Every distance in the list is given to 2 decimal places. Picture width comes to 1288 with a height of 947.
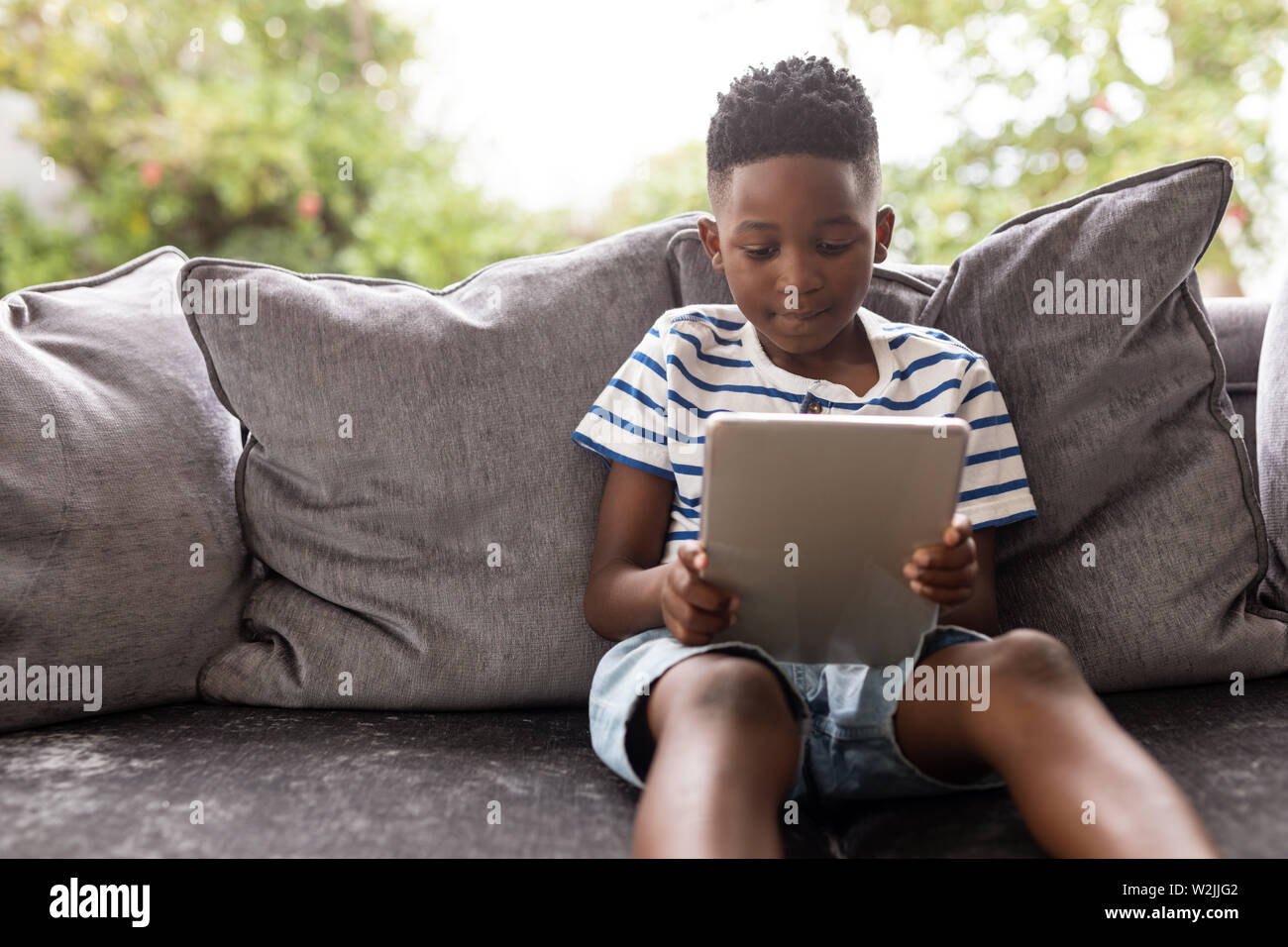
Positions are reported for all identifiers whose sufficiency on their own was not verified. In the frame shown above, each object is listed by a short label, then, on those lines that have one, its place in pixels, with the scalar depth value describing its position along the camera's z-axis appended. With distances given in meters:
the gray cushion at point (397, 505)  1.24
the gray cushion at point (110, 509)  1.13
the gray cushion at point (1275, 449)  1.32
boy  0.83
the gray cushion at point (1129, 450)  1.26
